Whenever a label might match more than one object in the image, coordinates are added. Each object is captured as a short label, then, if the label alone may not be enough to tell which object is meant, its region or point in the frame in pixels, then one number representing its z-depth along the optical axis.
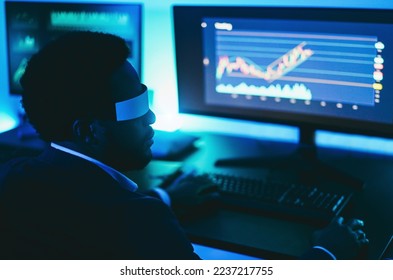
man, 1.17
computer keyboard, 1.75
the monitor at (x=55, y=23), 2.37
